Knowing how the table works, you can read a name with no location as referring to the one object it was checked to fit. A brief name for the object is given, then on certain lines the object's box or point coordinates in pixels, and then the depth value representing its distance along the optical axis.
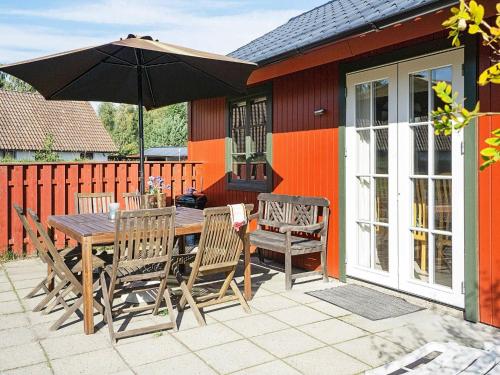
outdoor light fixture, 5.38
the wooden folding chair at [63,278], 3.73
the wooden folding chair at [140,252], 3.49
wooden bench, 5.08
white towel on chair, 3.96
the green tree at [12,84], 37.97
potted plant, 4.77
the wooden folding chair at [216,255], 3.85
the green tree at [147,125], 36.72
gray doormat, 4.07
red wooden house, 3.70
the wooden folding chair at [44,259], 4.00
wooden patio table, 3.62
